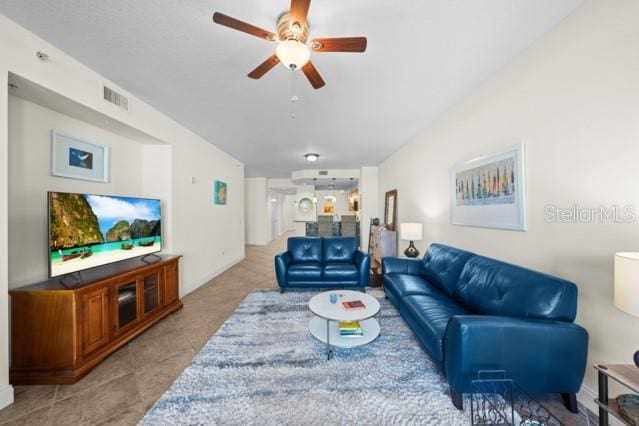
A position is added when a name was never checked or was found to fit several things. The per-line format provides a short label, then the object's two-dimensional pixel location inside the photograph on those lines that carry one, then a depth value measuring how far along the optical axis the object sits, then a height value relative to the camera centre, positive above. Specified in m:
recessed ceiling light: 5.14 +1.32
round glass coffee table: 2.02 -0.92
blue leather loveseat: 3.57 -0.85
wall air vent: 2.33 +1.27
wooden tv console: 1.78 -0.91
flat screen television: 1.88 -0.13
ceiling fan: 1.33 +1.12
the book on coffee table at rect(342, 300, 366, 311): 2.21 -0.91
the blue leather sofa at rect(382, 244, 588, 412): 1.42 -0.83
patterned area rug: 1.49 -1.31
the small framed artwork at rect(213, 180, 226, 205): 4.69 +0.50
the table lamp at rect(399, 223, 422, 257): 3.77 -0.33
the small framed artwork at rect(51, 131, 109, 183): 2.19 +0.62
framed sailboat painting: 2.04 +0.23
